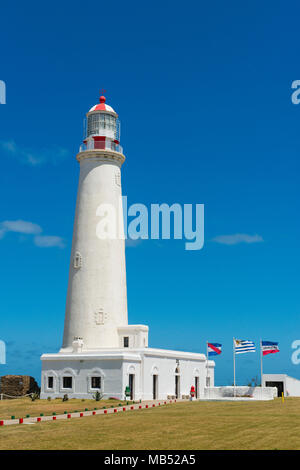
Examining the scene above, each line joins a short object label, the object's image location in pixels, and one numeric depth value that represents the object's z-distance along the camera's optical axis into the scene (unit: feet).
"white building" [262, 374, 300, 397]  222.28
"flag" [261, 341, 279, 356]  166.91
